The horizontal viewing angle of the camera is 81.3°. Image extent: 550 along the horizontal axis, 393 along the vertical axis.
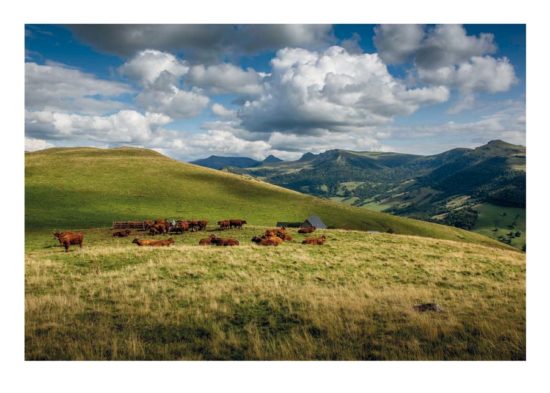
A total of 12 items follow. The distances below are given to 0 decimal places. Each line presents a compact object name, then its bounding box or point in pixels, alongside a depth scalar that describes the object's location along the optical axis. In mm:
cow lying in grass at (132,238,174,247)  26156
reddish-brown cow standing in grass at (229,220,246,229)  39541
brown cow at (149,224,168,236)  33875
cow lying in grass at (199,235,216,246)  27184
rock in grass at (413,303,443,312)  10695
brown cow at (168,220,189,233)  35531
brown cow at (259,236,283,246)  27769
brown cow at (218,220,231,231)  39000
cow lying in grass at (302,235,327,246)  29764
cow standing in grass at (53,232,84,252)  24203
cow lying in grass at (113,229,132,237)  32097
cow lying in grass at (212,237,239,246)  26719
